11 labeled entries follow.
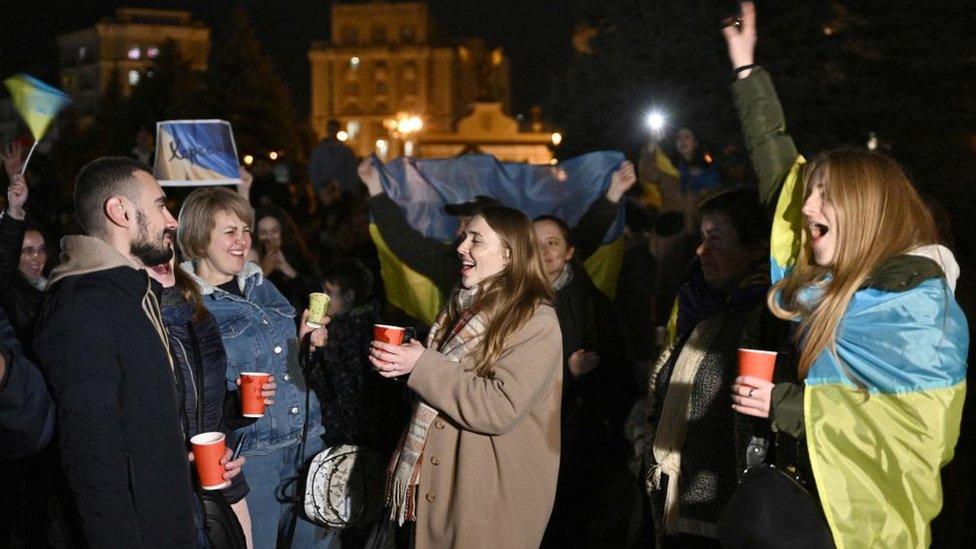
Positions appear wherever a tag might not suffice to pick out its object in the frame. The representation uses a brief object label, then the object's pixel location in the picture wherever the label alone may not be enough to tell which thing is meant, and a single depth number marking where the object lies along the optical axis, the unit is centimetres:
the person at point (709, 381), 405
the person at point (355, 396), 527
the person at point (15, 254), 495
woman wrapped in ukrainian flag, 313
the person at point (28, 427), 318
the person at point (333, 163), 1392
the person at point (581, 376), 596
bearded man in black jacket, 329
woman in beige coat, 407
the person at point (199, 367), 426
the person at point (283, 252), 726
